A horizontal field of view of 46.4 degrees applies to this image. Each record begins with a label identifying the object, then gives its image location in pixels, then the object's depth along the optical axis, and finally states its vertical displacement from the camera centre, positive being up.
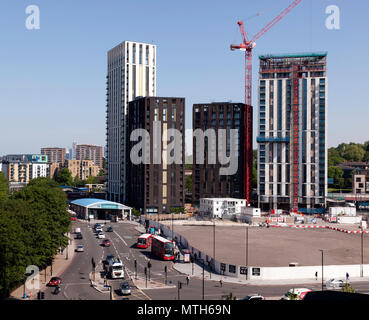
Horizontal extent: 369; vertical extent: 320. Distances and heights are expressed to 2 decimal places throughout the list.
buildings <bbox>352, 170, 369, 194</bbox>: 185.50 -7.82
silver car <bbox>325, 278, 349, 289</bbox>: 53.64 -14.87
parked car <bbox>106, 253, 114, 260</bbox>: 68.88 -14.89
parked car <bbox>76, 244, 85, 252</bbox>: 78.56 -15.51
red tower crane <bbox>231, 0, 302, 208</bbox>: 164.38 +12.49
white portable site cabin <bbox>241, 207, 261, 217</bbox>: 124.25 -13.76
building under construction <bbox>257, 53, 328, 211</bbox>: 147.62 +12.21
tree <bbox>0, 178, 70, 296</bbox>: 44.81 -8.41
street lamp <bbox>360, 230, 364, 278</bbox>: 60.19 -14.86
